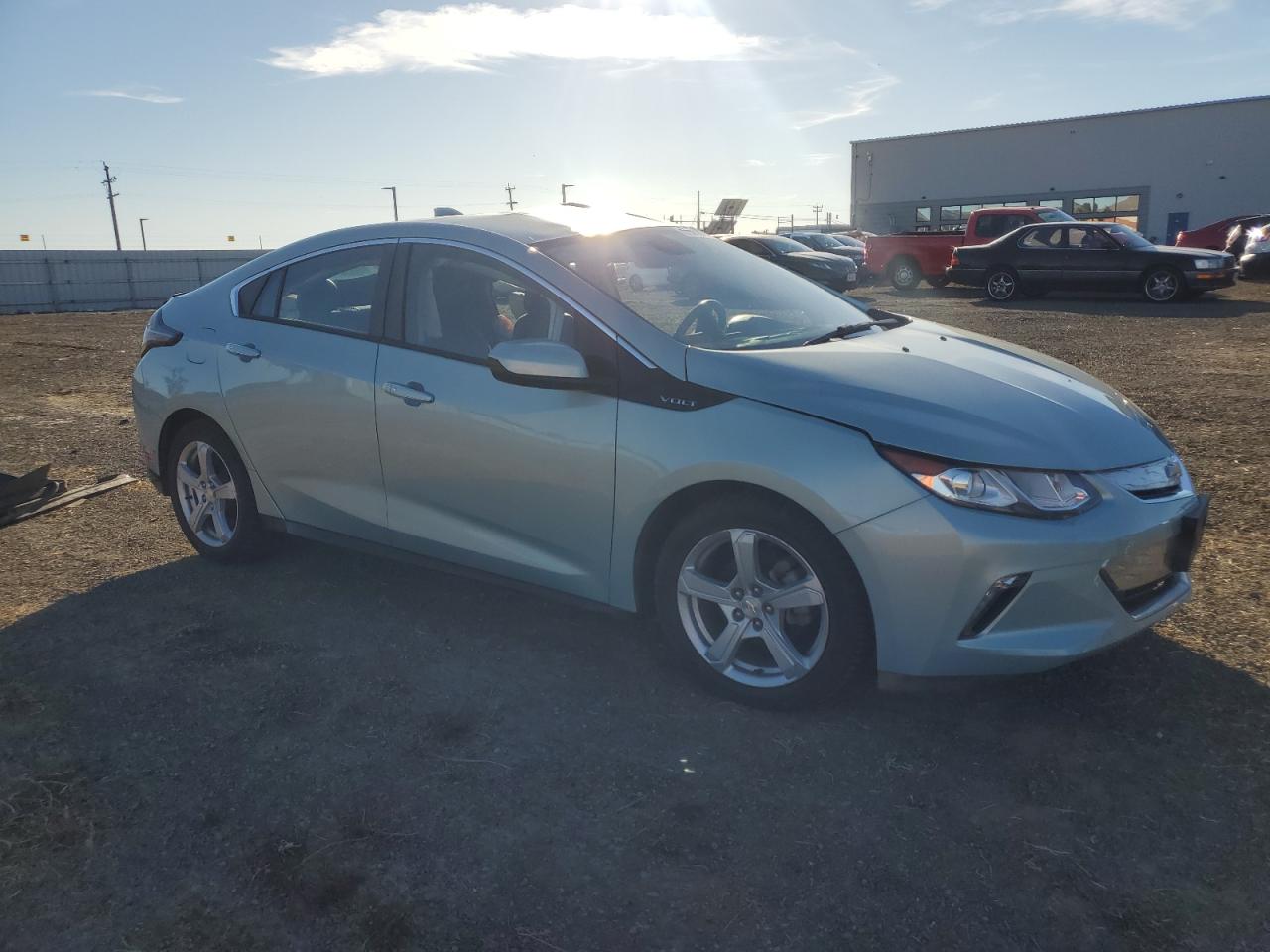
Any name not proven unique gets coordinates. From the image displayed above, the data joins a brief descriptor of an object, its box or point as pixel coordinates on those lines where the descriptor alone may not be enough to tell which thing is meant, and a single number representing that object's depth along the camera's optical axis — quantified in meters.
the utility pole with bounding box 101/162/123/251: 74.00
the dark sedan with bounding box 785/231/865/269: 29.08
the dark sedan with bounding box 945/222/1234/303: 17.19
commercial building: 40.88
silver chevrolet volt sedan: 2.91
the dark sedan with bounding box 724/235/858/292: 20.48
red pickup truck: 21.62
